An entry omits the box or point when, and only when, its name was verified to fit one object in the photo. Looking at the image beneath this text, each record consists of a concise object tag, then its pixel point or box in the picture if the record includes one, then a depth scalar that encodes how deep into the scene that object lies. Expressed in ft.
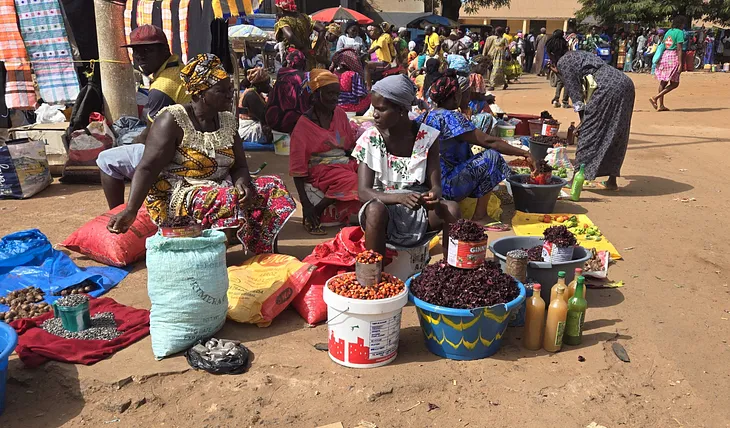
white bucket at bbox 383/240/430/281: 12.91
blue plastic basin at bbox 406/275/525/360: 9.69
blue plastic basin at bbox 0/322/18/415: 8.45
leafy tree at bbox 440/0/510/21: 112.78
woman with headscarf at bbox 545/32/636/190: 20.57
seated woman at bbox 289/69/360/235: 16.62
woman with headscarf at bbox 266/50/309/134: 25.70
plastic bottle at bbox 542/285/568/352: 10.16
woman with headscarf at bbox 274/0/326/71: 26.50
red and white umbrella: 75.97
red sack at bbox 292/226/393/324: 11.67
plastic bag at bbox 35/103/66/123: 27.48
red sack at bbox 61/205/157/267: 13.91
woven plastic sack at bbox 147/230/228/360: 9.89
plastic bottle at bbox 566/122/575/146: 26.74
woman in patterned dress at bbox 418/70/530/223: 15.74
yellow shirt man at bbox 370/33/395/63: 49.73
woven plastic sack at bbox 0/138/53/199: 19.48
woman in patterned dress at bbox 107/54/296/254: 12.41
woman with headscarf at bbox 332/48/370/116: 30.48
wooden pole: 21.30
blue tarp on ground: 12.91
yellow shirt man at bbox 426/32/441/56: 58.82
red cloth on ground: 9.92
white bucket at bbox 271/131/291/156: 26.93
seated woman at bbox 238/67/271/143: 28.94
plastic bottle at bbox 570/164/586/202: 20.16
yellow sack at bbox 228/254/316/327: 11.27
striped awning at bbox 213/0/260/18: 22.99
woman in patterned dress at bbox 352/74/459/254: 11.98
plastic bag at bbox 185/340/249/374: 9.80
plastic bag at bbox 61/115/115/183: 21.29
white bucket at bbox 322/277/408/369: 9.47
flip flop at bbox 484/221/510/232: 17.57
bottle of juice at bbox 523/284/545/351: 10.27
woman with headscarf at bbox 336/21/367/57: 46.91
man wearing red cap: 15.44
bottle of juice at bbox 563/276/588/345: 10.39
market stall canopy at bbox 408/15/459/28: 96.89
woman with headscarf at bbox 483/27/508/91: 57.47
